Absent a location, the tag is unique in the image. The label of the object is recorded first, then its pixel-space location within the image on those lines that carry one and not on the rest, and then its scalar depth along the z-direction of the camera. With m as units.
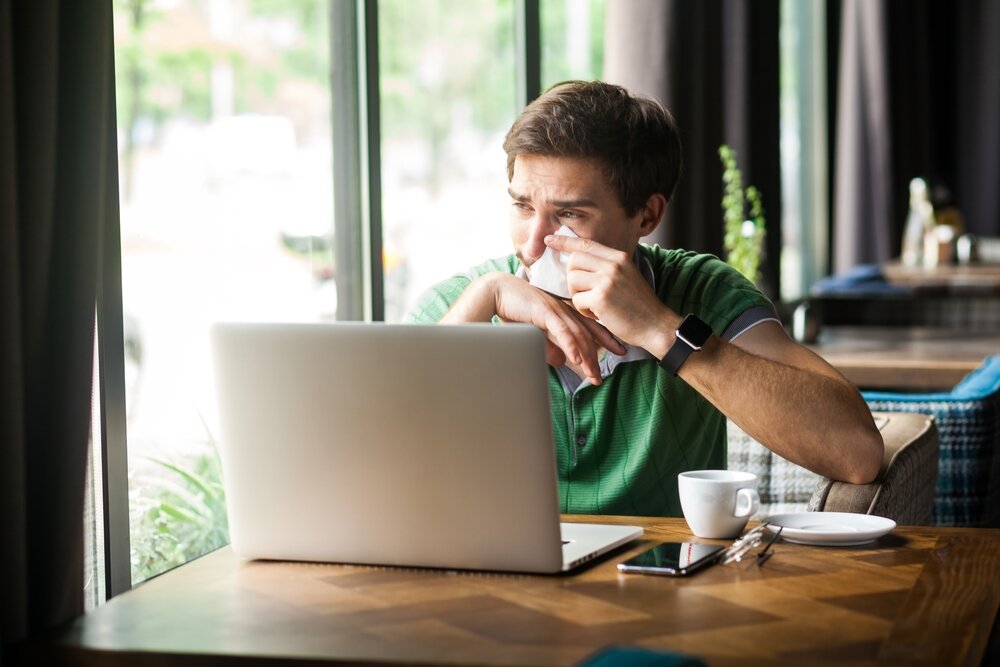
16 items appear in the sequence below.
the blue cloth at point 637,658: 2.30
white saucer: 2.81
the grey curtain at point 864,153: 9.82
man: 3.09
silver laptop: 2.64
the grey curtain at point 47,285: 2.71
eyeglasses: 2.76
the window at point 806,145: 9.78
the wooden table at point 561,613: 2.48
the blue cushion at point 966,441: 3.68
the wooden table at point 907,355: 4.28
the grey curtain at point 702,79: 5.10
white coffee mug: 2.84
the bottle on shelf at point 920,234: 9.16
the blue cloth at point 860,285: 6.28
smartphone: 2.71
